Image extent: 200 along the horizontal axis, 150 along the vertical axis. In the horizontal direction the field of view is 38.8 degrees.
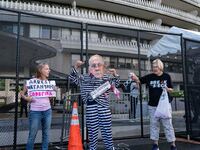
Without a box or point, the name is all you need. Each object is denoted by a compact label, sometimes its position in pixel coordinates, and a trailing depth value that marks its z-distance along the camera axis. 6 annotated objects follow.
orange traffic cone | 5.26
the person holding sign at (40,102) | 5.36
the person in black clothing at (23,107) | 6.65
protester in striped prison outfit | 4.96
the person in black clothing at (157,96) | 6.10
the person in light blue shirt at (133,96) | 8.58
